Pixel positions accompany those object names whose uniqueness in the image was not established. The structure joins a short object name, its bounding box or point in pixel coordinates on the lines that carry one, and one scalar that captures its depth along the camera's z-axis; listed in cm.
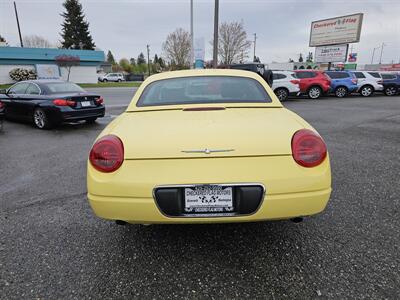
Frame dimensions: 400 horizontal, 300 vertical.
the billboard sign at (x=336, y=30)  2534
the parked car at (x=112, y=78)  5166
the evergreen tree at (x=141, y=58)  10836
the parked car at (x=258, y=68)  1517
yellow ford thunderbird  194
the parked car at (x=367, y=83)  1842
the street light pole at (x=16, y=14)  4172
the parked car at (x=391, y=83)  1927
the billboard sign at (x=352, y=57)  5206
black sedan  750
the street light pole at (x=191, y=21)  1941
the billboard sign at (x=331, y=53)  2653
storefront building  3538
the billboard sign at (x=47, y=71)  3612
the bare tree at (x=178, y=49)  5388
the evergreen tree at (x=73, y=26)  5375
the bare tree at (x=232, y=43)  4609
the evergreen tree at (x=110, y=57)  10149
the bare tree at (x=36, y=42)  7300
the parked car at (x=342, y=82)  1788
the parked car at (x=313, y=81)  1677
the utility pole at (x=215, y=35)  1442
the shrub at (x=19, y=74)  3453
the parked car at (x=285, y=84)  1548
